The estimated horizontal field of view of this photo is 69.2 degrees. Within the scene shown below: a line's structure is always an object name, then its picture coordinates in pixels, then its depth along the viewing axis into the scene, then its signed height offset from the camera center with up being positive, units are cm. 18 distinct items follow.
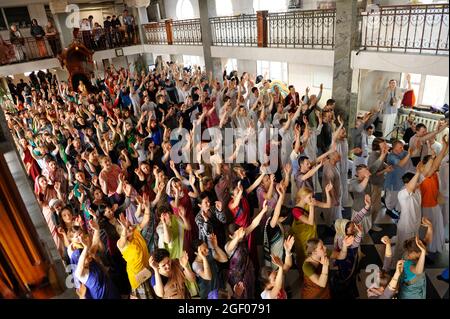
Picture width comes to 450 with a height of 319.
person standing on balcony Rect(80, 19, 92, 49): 1641 -44
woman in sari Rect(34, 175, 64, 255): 506 -232
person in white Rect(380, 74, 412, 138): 829 -273
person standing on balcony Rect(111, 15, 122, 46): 1731 -41
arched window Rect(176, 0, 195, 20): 1842 +24
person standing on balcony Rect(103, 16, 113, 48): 1695 -45
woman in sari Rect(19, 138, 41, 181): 639 -234
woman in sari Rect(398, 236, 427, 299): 312 -253
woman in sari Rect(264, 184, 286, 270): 392 -254
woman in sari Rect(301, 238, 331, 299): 321 -252
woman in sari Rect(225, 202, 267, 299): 359 -260
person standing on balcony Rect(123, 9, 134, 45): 1802 -25
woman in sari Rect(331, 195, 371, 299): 358 -266
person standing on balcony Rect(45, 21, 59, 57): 1555 -38
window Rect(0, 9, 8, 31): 1656 +50
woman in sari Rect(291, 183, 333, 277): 409 -251
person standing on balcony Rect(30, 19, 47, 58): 1497 -24
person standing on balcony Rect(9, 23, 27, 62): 1416 -41
